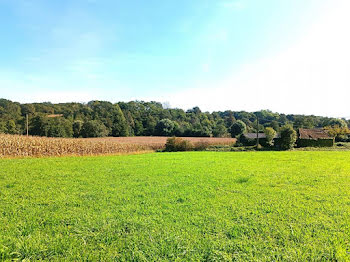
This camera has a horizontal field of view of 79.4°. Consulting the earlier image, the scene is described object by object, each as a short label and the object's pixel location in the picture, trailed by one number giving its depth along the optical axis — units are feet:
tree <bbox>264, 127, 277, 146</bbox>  108.99
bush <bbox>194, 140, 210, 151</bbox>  107.65
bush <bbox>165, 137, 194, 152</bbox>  102.65
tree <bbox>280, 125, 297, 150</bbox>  99.30
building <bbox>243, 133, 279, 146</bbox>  114.25
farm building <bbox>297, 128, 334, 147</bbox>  113.60
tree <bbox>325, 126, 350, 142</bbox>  129.79
